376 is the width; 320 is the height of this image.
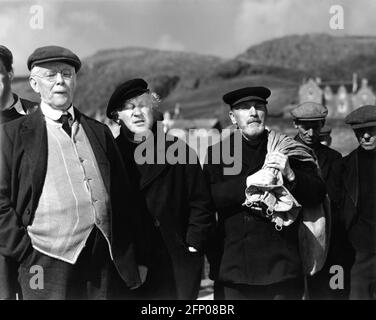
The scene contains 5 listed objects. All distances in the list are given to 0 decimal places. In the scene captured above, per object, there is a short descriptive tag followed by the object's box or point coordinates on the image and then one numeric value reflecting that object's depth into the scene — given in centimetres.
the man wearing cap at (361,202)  518
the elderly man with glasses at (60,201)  425
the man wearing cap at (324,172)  514
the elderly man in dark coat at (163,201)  464
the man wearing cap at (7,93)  483
